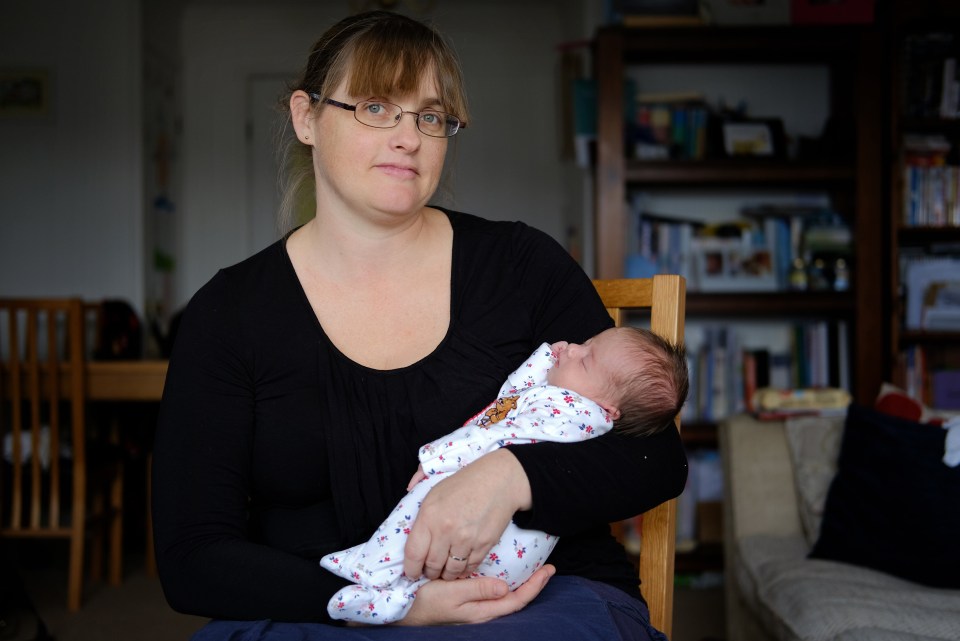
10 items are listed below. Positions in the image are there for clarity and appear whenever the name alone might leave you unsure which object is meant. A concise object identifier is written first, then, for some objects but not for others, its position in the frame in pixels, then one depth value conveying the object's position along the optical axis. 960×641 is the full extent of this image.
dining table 3.67
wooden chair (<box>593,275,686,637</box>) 1.36
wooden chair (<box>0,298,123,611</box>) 3.44
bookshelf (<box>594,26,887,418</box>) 3.75
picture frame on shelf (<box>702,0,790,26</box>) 4.06
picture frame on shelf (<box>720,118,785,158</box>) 3.96
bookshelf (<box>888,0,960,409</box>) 3.77
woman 1.13
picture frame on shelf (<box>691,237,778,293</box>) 4.00
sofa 1.98
